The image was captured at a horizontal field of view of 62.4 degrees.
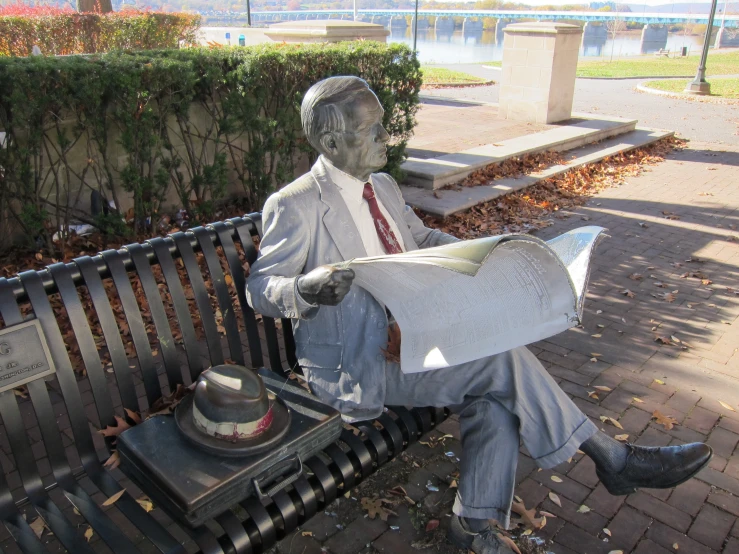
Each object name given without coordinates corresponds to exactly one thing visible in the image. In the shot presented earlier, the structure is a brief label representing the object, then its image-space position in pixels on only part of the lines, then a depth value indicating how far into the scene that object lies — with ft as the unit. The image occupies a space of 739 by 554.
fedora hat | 6.59
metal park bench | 6.36
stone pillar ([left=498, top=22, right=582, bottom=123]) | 35.81
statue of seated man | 7.45
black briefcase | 6.16
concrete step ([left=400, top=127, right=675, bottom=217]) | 22.05
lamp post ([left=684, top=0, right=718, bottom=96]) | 56.76
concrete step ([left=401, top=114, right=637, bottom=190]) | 24.32
